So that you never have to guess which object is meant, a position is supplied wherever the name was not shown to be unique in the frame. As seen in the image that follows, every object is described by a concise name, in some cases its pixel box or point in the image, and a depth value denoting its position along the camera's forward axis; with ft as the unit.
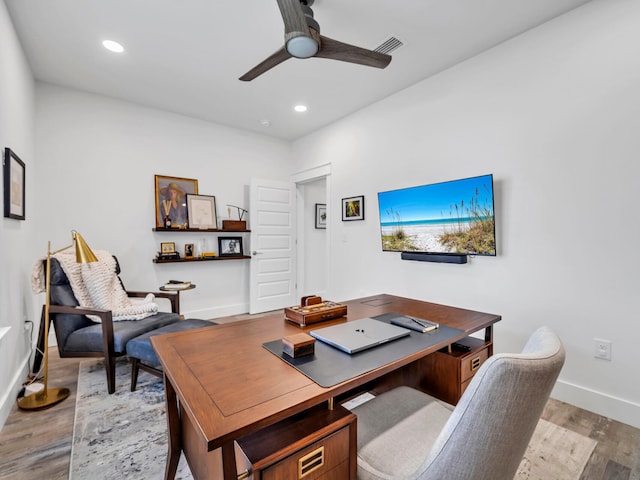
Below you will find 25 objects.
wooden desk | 2.51
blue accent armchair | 7.40
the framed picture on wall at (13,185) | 6.85
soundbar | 9.00
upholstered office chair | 2.29
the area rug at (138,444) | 5.07
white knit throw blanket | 8.25
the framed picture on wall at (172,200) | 12.68
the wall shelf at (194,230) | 12.32
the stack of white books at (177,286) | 11.27
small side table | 11.20
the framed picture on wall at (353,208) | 12.57
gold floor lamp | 6.83
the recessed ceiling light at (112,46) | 8.30
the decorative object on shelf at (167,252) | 12.49
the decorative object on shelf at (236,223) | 14.16
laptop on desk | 3.94
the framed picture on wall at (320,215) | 18.47
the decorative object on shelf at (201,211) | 13.37
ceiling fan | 5.43
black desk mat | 3.23
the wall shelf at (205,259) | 12.37
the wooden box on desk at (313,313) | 5.06
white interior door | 14.98
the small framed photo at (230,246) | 14.39
